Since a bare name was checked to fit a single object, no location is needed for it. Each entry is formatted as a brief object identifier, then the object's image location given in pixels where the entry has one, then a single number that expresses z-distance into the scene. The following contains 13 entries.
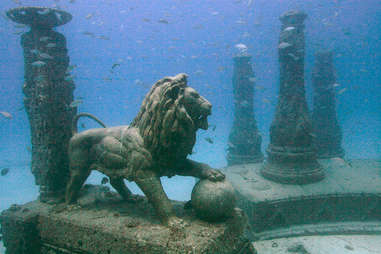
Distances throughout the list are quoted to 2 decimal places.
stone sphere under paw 3.29
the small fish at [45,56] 4.81
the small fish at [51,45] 4.86
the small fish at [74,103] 5.22
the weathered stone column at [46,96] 4.83
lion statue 3.36
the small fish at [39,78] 4.80
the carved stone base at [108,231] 3.06
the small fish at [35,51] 4.85
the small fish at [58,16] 4.88
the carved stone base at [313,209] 6.62
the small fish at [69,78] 5.16
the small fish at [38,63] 4.76
